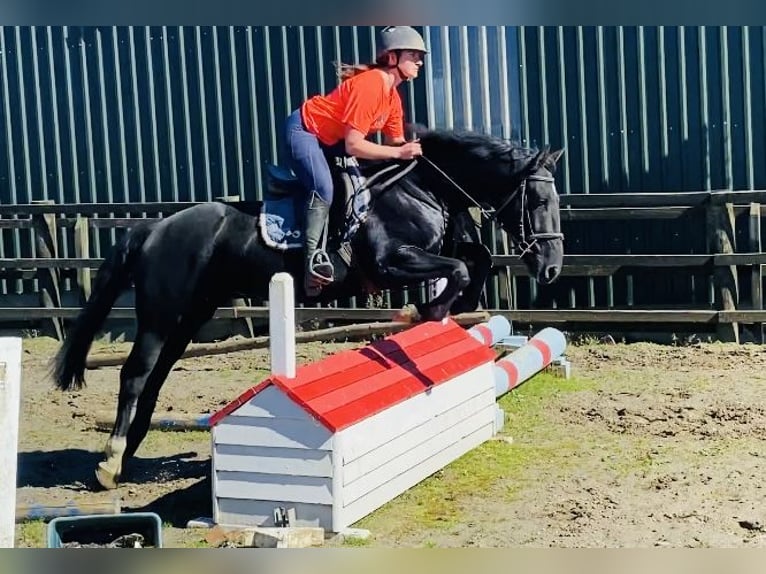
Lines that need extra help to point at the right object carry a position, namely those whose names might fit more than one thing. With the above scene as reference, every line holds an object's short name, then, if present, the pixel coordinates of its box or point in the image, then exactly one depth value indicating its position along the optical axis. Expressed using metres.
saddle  7.18
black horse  7.12
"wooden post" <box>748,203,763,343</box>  11.02
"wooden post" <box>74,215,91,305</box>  12.55
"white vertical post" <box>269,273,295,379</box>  5.99
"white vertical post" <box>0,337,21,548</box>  4.99
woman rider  6.93
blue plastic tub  5.43
